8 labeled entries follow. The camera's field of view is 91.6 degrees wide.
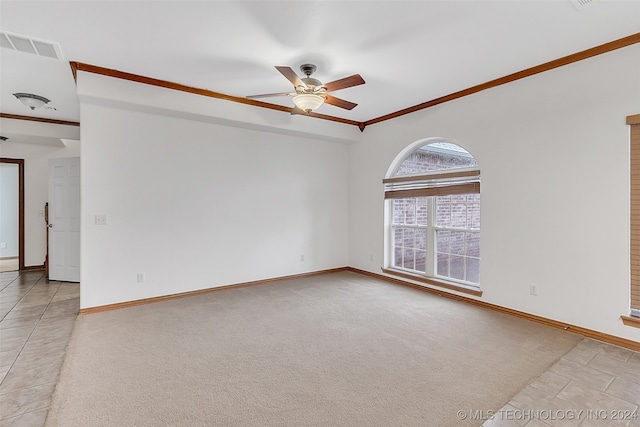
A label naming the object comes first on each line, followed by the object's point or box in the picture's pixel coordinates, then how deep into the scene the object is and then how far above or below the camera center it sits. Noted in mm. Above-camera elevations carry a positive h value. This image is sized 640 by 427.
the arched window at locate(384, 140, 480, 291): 4113 -29
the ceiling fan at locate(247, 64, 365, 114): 2945 +1247
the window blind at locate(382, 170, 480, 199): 3982 +416
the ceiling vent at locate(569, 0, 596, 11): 2227 +1525
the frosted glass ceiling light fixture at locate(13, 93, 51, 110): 4047 +1478
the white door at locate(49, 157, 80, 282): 5078 -125
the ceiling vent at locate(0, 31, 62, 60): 2664 +1500
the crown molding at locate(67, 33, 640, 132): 2834 +1525
